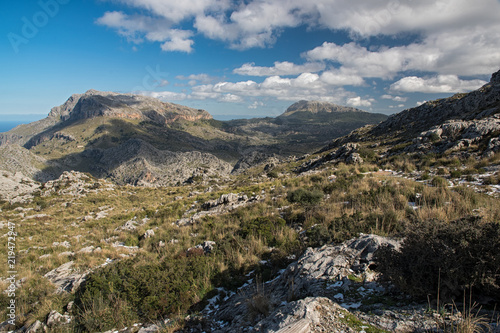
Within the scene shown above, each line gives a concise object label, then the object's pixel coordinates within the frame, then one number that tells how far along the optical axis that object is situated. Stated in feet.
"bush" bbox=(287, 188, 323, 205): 37.27
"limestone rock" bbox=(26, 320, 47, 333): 17.82
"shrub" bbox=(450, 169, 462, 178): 38.73
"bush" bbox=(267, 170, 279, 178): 115.18
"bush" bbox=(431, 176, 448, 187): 33.63
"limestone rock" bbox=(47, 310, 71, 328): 18.20
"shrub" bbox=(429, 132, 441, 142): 74.72
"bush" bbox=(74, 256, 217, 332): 17.87
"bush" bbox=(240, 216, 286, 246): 27.76
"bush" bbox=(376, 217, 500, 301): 9.48
